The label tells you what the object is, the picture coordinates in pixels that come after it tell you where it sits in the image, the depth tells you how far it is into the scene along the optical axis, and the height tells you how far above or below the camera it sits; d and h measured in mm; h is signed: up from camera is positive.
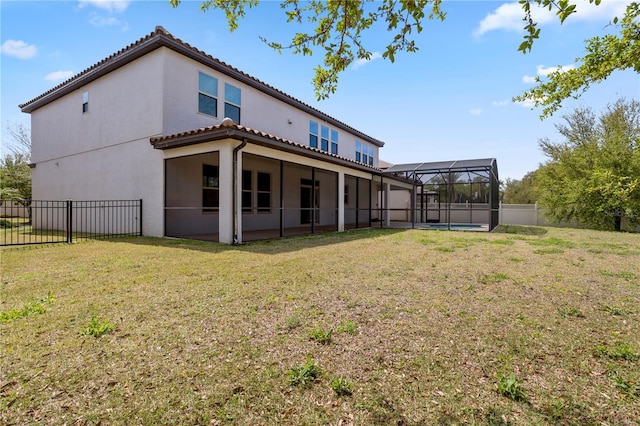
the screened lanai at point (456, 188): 13609 +1348
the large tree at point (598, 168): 13844 +2009
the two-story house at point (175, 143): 8587 +2070
